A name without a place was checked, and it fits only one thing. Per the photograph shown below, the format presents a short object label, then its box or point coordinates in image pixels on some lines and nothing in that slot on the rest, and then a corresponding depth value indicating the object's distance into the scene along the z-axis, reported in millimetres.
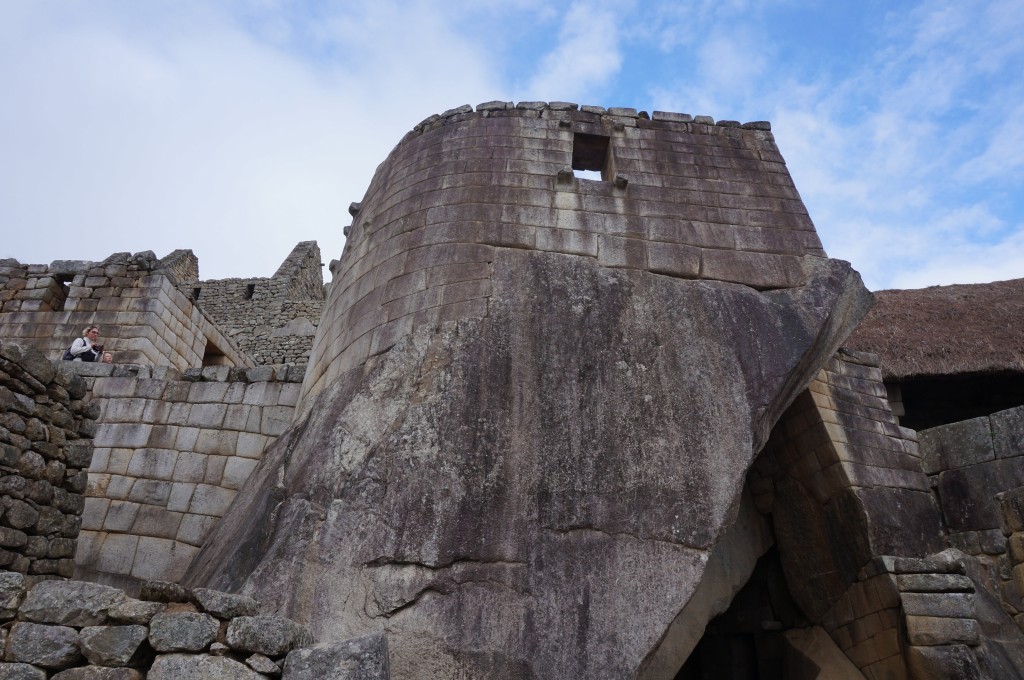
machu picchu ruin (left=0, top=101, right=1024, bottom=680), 3969
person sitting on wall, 7977
